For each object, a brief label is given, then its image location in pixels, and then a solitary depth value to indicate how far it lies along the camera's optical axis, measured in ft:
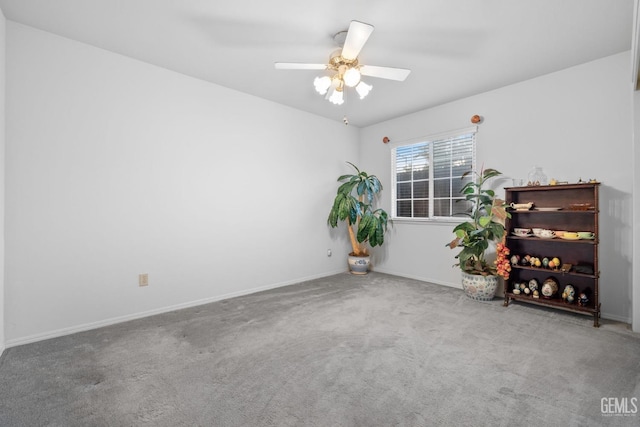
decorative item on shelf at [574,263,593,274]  9.21
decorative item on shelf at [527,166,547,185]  10.61
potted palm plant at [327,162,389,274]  14.84
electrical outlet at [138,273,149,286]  9.68
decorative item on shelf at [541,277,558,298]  9.97
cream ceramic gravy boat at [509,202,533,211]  10.47
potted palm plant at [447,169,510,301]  10.87
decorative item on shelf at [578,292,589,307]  9.29
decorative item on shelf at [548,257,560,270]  9.96
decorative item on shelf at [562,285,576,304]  9.62
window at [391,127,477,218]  13.15
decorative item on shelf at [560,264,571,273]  9.53
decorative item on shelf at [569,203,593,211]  9.34
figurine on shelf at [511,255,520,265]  10.75
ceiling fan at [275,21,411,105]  7.47
